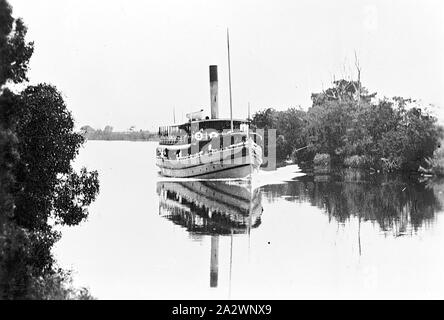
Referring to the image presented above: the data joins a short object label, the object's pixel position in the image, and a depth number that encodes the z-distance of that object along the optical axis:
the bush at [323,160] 54.22
